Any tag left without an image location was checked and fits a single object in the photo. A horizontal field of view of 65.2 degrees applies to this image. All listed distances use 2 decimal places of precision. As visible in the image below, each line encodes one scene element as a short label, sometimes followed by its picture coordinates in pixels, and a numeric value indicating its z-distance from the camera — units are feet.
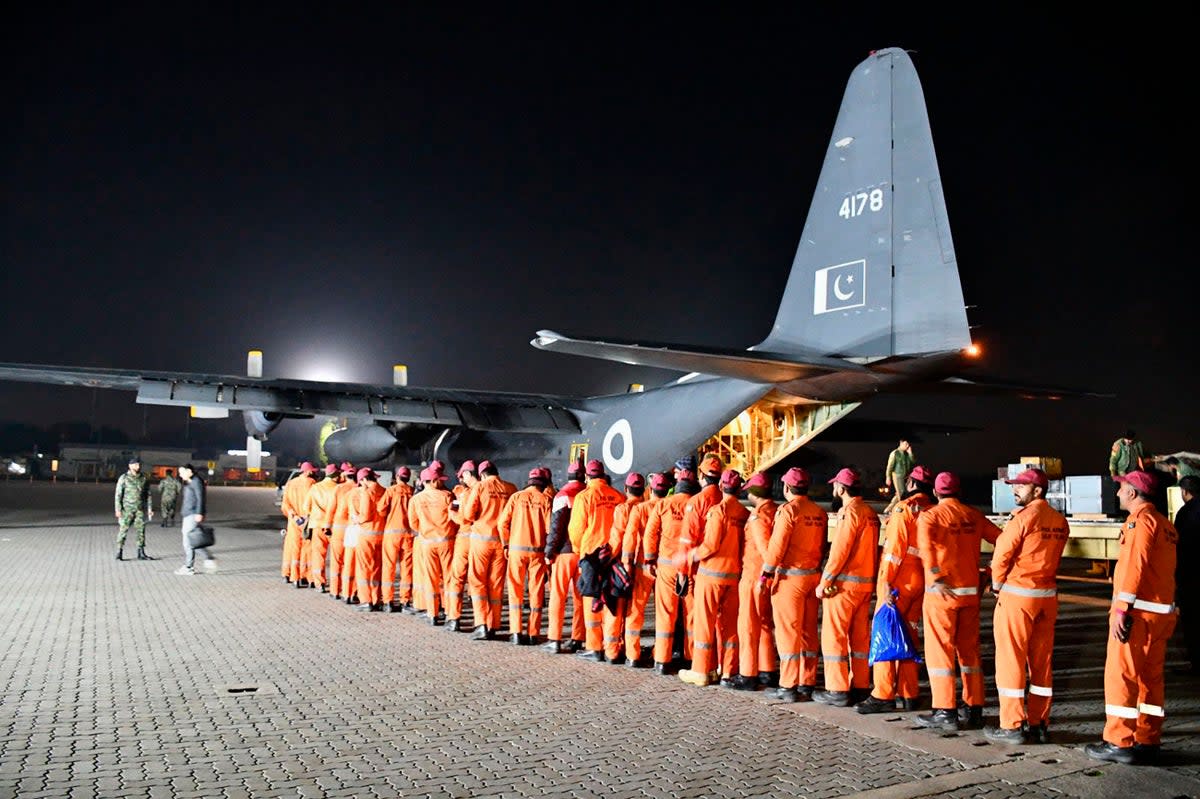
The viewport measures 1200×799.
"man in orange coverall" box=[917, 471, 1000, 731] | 22.95
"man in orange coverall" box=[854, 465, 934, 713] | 24.52
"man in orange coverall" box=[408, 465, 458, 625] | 36.86
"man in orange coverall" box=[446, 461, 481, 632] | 35.55
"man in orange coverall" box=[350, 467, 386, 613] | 40.91
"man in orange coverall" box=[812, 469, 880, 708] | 25.14
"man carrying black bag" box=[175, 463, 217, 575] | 51.11
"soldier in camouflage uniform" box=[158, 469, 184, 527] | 80.38
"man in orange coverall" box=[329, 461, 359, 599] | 43.06
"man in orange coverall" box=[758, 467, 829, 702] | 25.82
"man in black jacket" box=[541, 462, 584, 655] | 32.55
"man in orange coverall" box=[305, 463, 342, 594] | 45.29
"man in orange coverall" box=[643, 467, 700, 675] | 29.45
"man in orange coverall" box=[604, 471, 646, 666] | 31.04
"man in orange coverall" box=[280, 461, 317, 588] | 48.39
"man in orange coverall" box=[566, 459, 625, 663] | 31.83
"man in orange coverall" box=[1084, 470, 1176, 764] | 20.06
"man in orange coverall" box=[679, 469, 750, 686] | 27.71
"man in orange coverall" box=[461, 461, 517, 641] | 34.40
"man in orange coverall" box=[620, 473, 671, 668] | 30.60
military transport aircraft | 38.11
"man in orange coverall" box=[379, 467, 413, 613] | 40.60
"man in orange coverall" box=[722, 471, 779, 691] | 27.17
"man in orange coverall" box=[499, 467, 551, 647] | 33.76
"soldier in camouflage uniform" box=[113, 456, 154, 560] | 58.18
